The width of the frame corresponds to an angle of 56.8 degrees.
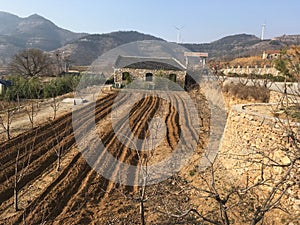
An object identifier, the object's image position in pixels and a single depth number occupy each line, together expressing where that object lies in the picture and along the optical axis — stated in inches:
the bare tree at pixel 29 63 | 1533.0
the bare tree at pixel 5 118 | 574.2
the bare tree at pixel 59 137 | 364.2
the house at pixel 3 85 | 884.6
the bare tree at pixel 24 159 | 340.5
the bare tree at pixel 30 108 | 697.6
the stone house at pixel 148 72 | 1179.9
